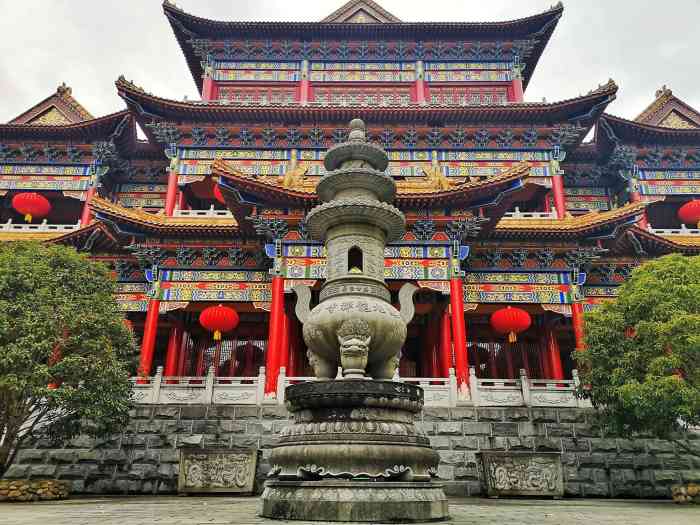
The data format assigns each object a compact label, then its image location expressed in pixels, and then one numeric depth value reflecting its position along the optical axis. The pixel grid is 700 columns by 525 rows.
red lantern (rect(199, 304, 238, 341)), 14.59
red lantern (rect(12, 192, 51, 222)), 19.38
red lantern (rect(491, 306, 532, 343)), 14.26
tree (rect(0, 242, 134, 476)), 8.72
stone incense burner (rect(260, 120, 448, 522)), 5.05
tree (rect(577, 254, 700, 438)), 8.61
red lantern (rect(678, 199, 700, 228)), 19.06
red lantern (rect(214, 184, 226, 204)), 18.58
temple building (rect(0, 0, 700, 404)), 14.00
